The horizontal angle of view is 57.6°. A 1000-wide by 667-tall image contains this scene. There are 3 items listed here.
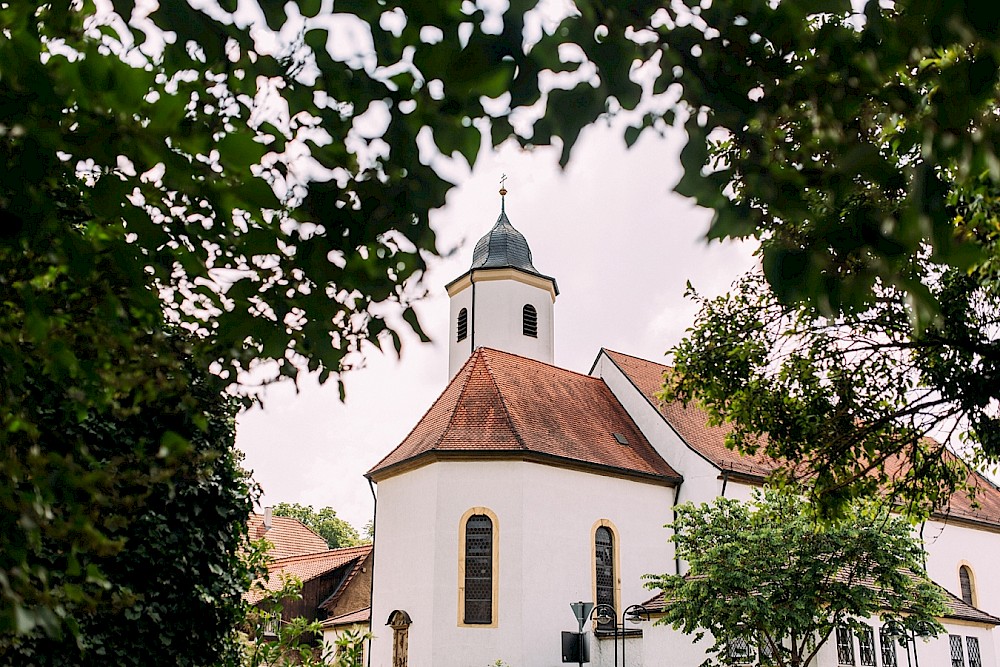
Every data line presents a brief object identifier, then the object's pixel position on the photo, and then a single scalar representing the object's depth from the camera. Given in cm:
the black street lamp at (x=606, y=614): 1900
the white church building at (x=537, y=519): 2128
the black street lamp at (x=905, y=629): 1631
